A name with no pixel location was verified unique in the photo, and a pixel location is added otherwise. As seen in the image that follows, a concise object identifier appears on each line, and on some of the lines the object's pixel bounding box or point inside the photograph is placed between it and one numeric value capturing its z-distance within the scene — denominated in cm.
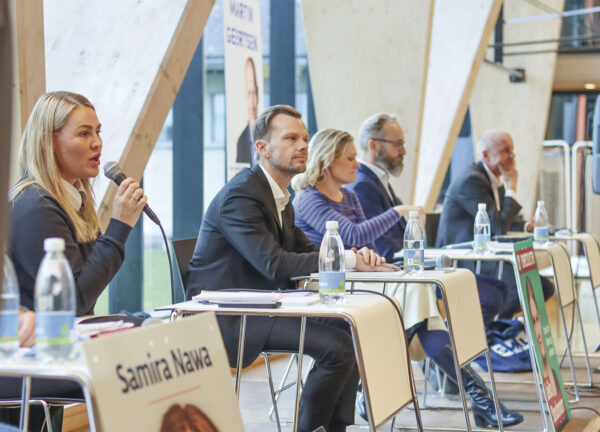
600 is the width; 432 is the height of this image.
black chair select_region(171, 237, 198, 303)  526
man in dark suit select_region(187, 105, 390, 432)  491
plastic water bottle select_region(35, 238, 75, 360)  270
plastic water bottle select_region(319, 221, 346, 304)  405
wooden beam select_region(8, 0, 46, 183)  501
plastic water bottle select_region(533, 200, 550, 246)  895
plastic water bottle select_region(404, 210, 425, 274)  537
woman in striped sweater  631
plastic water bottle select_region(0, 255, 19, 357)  265
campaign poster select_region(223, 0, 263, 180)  786
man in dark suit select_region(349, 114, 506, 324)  793
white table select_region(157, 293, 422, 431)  364
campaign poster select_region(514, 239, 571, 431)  571
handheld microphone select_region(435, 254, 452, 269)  550
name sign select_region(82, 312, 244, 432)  245
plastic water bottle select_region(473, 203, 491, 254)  725
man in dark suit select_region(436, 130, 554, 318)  962
